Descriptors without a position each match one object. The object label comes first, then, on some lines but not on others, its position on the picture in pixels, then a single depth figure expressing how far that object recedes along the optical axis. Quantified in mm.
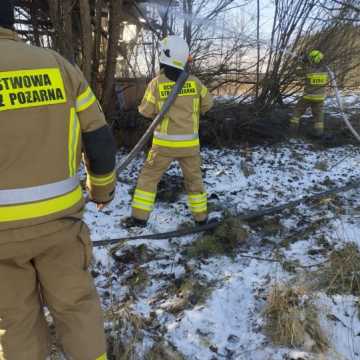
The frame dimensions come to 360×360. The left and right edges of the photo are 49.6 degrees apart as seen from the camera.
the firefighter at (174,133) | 3602
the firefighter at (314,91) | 6402
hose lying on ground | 3467
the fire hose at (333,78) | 6266
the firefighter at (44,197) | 1575
